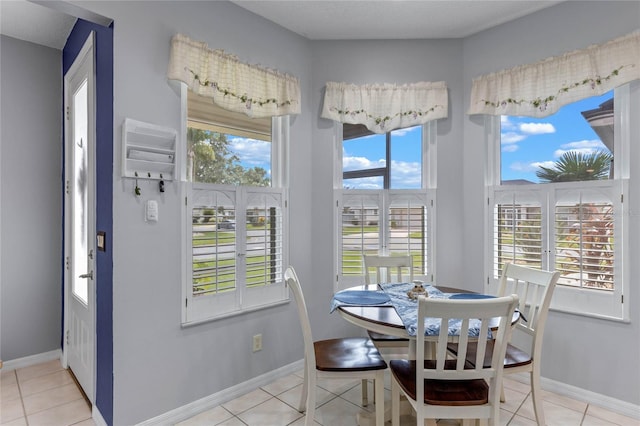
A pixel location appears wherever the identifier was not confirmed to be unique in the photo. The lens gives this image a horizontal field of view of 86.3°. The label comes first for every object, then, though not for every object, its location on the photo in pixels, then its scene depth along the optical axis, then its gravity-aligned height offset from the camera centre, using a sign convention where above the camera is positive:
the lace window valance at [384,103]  2.93 +0.94
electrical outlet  2.58 -0.98
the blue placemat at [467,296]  2.22 -0.56
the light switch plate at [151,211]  2.04 +0.01
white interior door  2.17 -0.04
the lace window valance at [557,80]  2.22 +0.96
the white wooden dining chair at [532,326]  1.95 -0.72
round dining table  1.73 -0.57
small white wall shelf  1.94 +0.37
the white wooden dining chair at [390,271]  2.77 -0.50
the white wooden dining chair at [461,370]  1.46 -0.73
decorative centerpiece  2.15 -0.51
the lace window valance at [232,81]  2.13 +0.93
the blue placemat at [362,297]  2.10 -0.55
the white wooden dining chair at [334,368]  1.88 -0.86
